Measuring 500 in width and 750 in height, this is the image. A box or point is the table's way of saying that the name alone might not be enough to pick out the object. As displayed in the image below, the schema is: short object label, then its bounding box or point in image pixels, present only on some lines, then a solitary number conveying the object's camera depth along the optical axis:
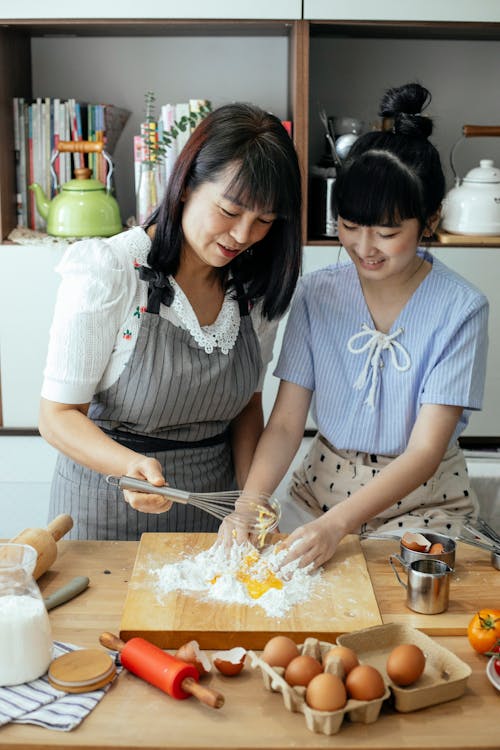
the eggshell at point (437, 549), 1.44
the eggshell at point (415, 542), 1.46
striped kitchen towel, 1.09
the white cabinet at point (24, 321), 2.99
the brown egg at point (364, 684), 1.08
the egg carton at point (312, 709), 1.07
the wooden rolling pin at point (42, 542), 1.43
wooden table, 1.06
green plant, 2.97
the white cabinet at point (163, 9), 2.78
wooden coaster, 1.15
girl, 1.72
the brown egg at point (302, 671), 1.11
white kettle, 2.93
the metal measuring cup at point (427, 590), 1.34
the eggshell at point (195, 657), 1.19
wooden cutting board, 1.27
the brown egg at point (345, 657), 1.11
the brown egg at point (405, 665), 1.13
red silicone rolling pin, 1.11
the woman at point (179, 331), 1.56
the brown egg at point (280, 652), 1.14
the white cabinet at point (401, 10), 2.78
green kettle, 2.92
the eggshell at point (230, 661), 1.19
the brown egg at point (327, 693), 1.07
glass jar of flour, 1.14
